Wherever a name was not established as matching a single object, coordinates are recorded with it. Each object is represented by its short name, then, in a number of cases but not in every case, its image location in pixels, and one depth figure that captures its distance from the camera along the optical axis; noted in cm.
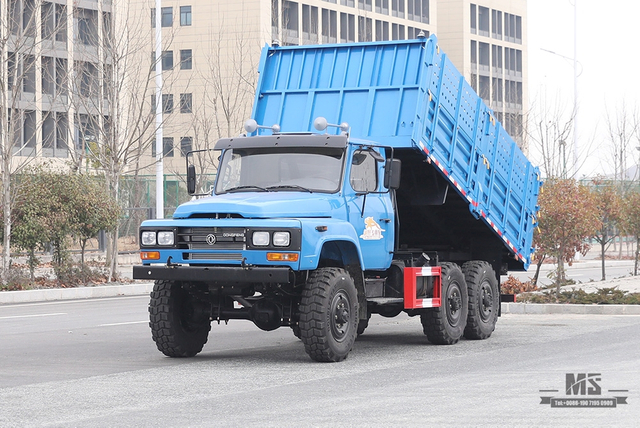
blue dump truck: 1201
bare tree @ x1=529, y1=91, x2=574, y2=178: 4360
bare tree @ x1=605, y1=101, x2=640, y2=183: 5541
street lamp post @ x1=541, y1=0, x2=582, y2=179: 5022
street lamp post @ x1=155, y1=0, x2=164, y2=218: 3318
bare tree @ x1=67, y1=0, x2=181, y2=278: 3072
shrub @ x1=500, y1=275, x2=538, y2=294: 2323
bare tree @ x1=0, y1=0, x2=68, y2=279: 2570
